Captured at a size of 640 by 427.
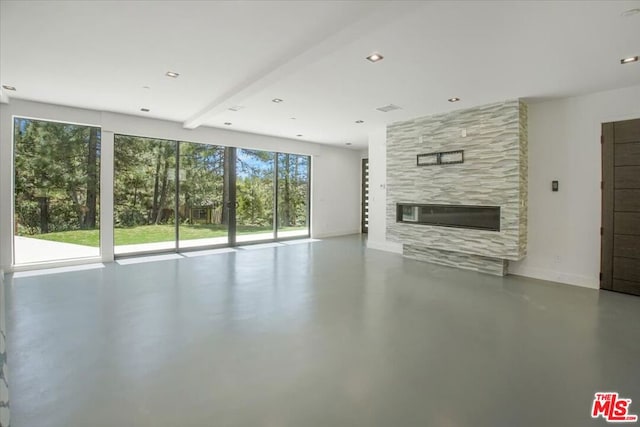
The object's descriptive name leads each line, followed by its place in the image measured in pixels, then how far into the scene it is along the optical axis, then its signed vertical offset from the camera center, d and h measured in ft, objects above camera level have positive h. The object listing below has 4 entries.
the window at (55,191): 17.33 +1.04
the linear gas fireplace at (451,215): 16.92 -0.33
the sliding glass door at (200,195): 20.98 +1.10
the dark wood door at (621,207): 13.57 +0.14
